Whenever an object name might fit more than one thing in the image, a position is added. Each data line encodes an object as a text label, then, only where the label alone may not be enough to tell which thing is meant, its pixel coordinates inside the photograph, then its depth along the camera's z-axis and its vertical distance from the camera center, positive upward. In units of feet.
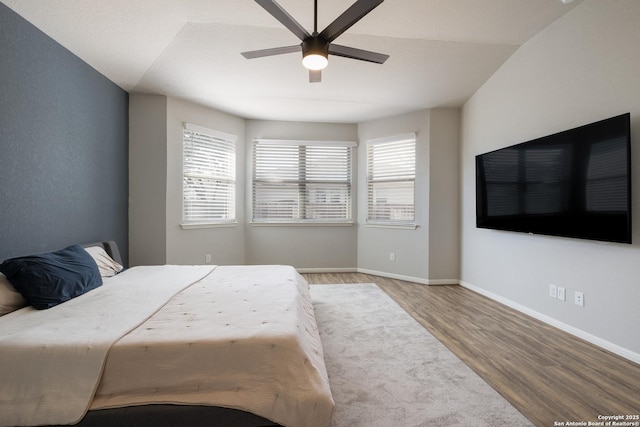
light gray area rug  5.42 -3.51
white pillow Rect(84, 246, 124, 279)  9.36 -1.55
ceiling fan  6.17 +4.03
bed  4.40 -2.38
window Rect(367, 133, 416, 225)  16.19 +1.84
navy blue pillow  6.50 -1.45
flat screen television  7.61 +0.93
